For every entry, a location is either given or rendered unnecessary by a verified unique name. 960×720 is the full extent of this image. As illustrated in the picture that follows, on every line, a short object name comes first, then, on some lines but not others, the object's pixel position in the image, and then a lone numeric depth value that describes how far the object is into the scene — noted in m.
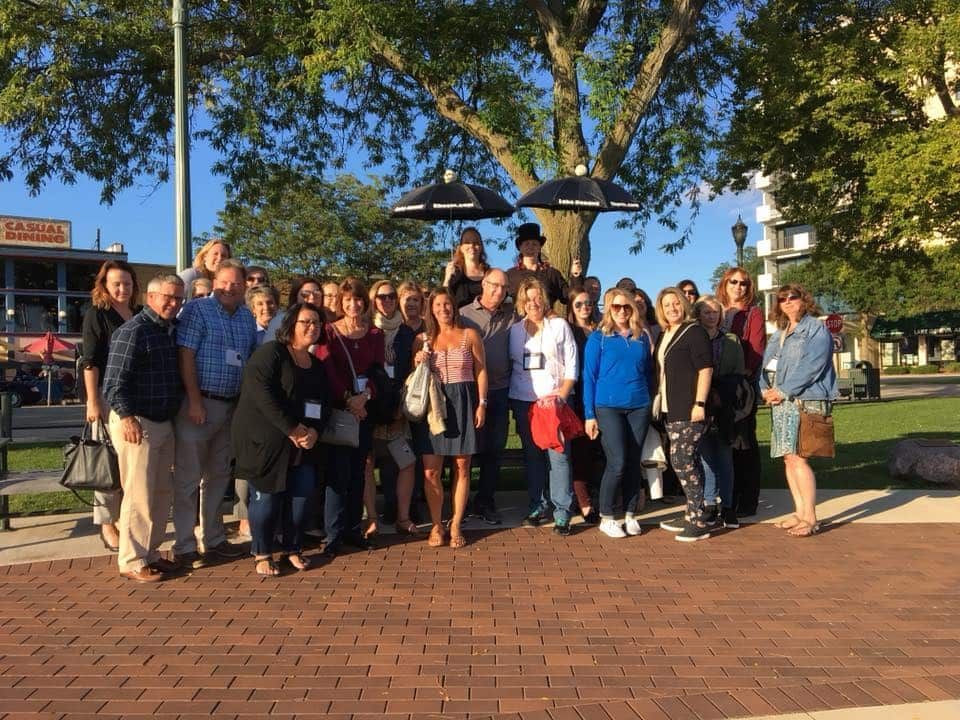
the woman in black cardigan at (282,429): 5.13
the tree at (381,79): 10.53
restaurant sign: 42.72
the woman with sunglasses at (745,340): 6.89
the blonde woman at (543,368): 6.36
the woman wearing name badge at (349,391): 5.67
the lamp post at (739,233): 20.17
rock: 8.45
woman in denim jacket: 6.26
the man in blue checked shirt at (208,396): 5.37
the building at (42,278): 41.59
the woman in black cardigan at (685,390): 6.11
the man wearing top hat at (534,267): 7.53
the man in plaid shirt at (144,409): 4.98
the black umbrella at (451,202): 8.23
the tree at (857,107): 14.02
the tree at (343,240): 30.30
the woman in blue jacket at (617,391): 6.24
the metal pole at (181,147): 8.47
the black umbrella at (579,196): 8.22
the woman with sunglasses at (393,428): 6.21
